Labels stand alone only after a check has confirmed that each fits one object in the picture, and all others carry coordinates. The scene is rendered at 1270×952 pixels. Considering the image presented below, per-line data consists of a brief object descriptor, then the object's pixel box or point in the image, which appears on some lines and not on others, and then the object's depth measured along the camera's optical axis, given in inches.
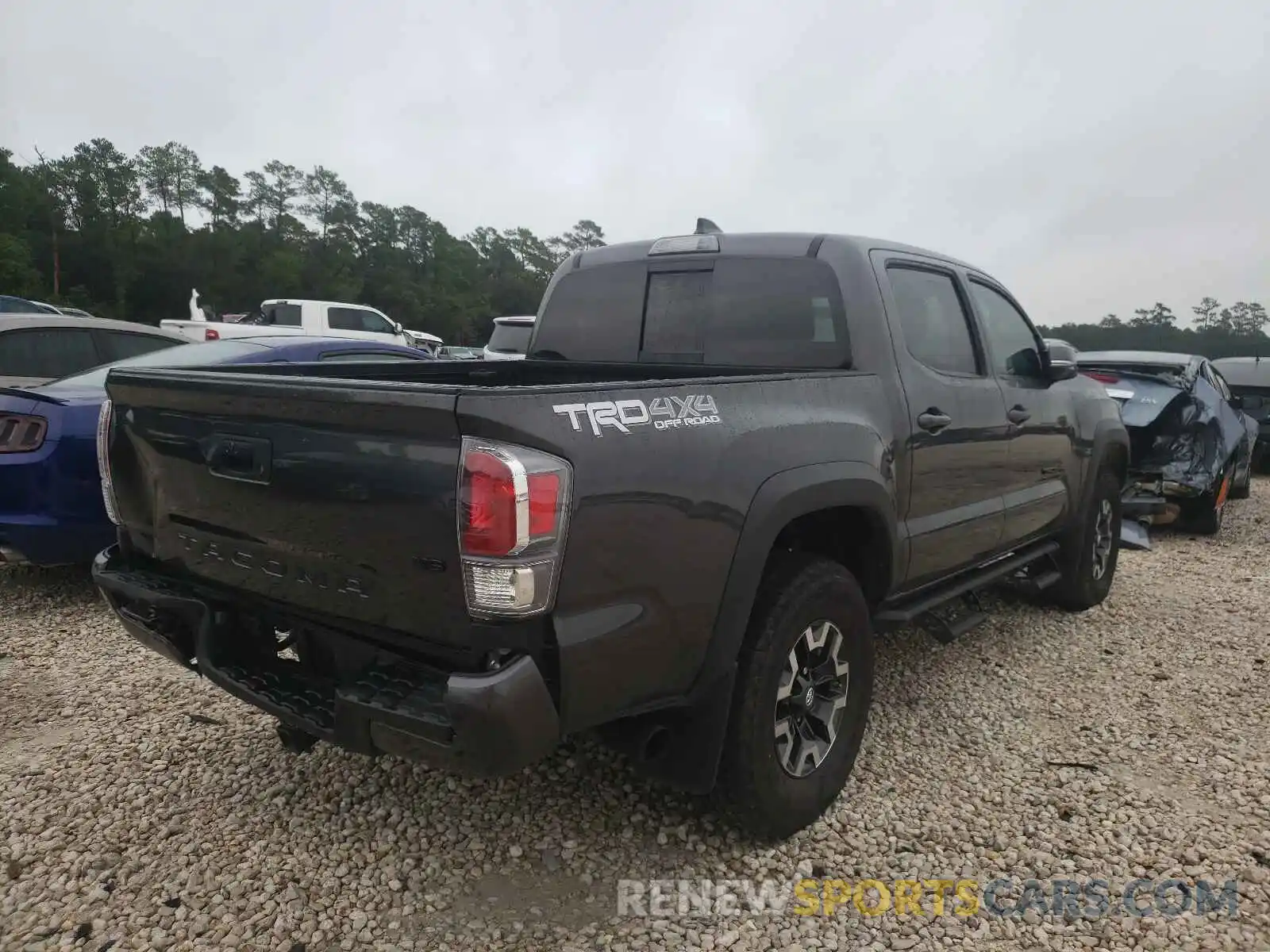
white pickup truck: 669.3
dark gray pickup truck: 72.9
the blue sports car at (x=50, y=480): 165.6
